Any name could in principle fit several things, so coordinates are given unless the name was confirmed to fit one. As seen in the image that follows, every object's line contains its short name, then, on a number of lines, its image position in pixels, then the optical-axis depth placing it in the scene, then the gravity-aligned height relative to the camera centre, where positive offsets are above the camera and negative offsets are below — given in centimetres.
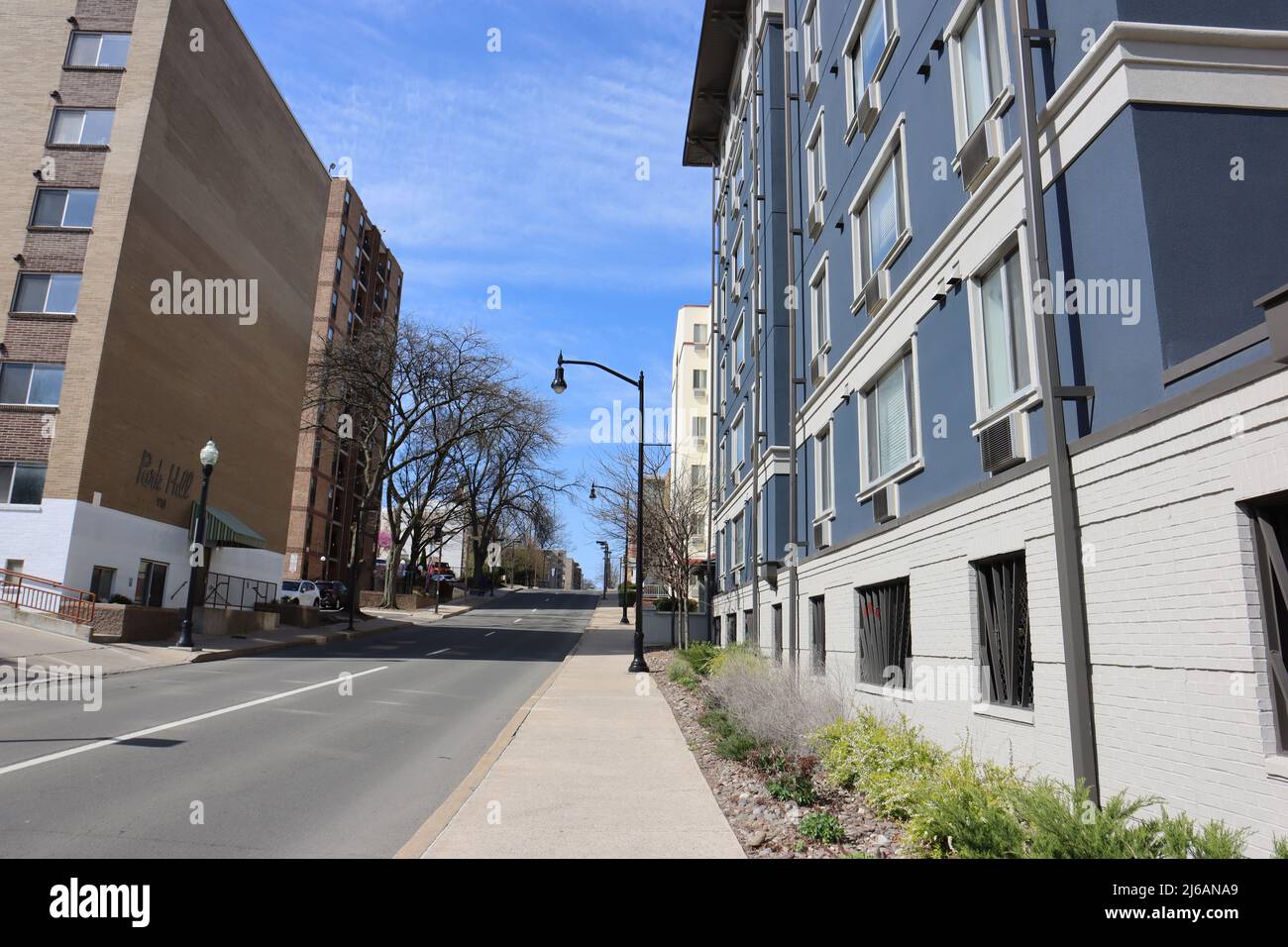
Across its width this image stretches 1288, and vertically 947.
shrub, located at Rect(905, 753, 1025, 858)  472 -115
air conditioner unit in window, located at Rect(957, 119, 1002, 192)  831 +496
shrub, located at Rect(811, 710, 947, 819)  641 -119
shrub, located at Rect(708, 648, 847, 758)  889 -96
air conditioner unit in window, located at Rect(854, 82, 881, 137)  1238 +796
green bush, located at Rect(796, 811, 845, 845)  580 -144
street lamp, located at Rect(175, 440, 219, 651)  1972 +157
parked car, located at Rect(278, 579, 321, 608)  4109 +113
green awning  3045 +306
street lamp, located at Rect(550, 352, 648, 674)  2031 +127
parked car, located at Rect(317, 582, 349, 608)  4398 +109
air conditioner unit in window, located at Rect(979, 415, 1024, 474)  752 +175
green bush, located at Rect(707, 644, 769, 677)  1336 -65
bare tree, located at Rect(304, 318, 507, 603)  3825 +1114
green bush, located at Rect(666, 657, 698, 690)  1621 -108
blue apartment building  488 +203
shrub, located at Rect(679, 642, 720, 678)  1781 -75
